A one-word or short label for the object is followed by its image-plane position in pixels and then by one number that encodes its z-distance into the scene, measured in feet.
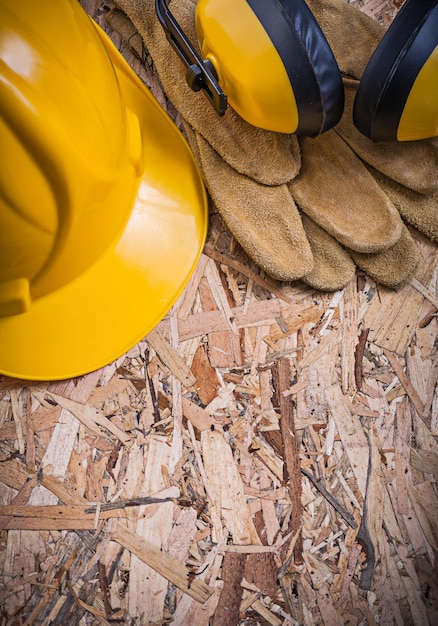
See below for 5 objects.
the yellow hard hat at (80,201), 1.47
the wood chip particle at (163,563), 1.75
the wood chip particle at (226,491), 1.78
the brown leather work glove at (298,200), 1.86
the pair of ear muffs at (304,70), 1.64
